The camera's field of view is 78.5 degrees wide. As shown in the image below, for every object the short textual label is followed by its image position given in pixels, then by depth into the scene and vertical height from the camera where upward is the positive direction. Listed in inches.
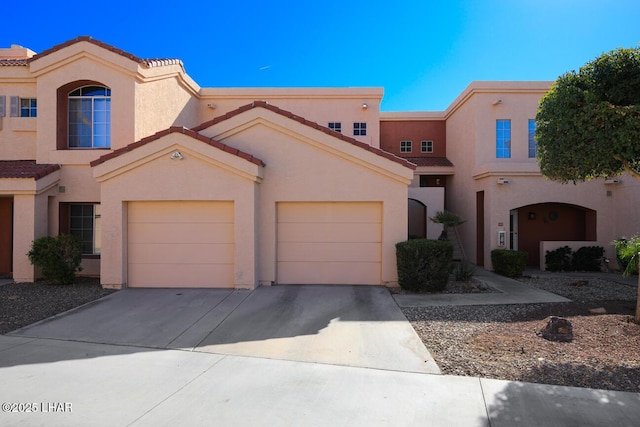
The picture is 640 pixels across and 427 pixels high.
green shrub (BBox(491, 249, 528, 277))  468.4 -53.7
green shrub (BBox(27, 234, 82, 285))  385.1 -39.1
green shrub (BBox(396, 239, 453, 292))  359.6 -42.6
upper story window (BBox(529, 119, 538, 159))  592.7 +116.5
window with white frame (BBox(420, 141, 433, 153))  779.4 +142.8
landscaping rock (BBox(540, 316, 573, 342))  231.0 -67.1
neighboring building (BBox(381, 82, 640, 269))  528.7 +37.3
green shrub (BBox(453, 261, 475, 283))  418.0 -61.4
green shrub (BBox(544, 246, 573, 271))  519.5 -55.6
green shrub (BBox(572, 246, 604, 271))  515.5 -52.5
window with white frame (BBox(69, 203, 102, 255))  460.1 -6.8
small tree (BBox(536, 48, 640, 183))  234.1 +61.4
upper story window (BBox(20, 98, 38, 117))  478.3 +135.1
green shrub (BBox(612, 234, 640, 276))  259.1 -21.0
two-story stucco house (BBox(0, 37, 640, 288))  377.1 +34.1
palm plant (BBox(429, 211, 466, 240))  507.8 -1.5
